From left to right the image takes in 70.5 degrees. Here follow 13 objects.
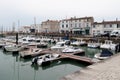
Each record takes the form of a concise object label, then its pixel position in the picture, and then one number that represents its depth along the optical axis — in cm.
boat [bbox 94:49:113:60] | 1148
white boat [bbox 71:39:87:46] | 2216
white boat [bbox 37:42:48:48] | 2073
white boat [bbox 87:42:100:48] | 1999
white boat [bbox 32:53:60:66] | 1058
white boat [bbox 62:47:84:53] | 1454
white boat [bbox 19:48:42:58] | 1315
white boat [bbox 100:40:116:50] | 1818
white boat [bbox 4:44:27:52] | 1666
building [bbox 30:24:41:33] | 4750
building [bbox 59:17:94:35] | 3209
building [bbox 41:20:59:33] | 4217
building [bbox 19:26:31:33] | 5242
